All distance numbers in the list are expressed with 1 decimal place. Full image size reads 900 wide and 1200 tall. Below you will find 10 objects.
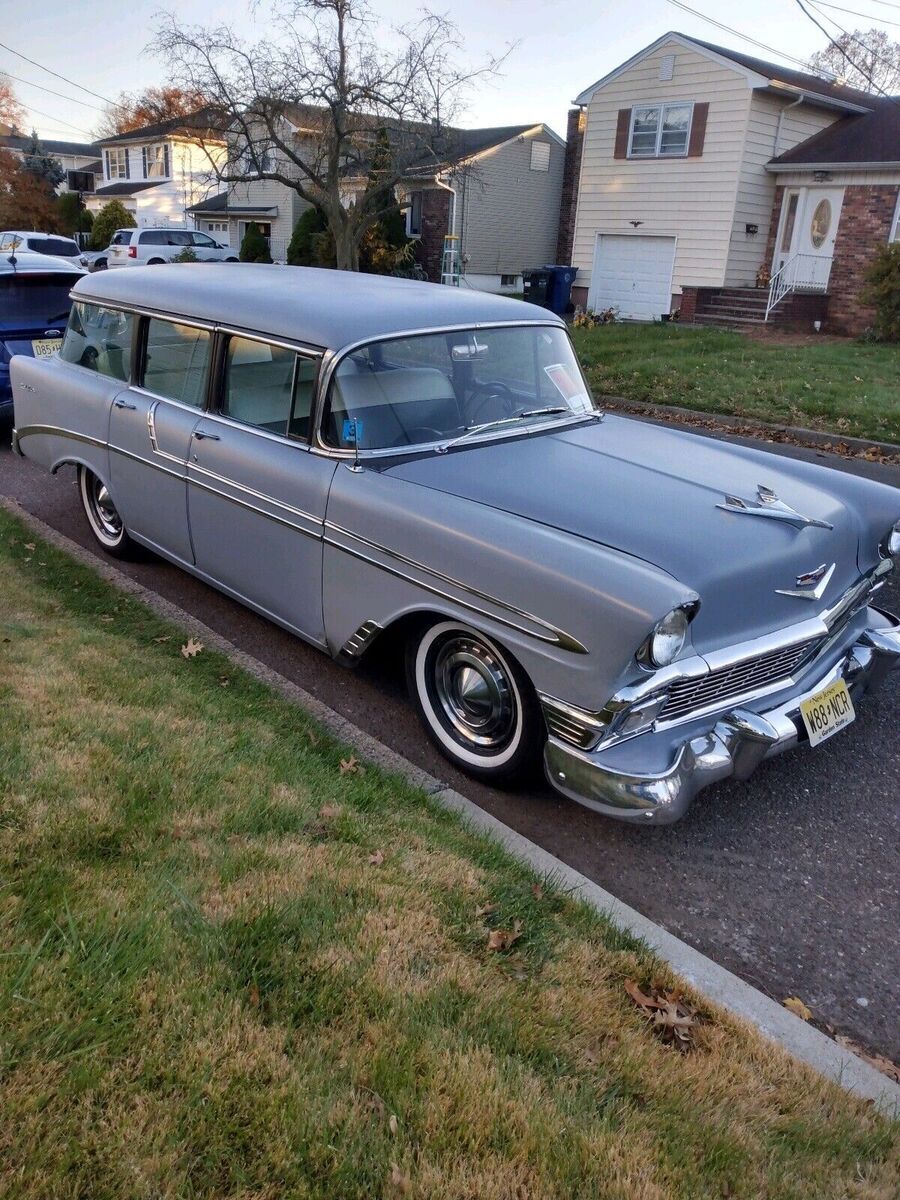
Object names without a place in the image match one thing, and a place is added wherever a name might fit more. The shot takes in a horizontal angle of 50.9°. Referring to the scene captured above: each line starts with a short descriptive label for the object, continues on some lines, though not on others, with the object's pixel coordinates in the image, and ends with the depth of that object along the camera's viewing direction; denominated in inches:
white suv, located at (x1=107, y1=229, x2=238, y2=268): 1110.4
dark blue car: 353.4
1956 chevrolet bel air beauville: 124.6
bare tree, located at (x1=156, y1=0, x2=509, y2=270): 853.8
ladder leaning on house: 987.9
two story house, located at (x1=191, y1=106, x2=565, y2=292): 1143.6
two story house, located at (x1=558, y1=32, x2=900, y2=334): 753.0
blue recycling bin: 905.5
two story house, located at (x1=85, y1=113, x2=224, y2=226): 1748.3
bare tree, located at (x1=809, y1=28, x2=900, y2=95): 1963.6
